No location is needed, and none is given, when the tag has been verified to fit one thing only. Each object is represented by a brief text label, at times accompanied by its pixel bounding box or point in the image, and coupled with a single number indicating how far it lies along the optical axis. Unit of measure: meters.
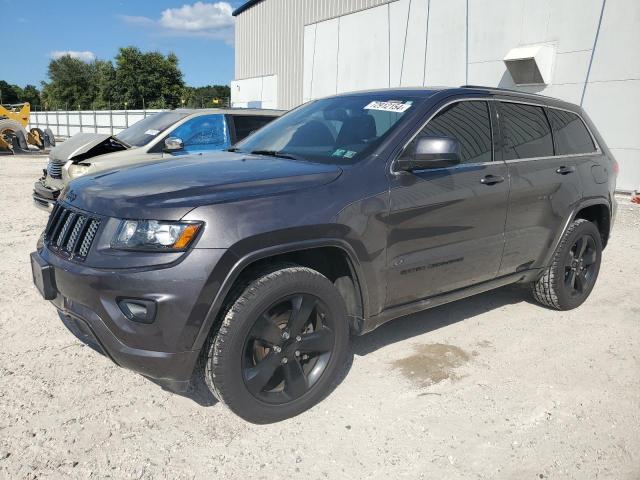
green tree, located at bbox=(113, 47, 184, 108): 57.78
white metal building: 11.09
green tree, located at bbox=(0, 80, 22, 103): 93.98
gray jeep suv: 2.44
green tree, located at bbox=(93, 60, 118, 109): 58.69
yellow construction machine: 20.84
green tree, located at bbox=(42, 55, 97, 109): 68.88
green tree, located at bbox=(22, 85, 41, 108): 91.69
